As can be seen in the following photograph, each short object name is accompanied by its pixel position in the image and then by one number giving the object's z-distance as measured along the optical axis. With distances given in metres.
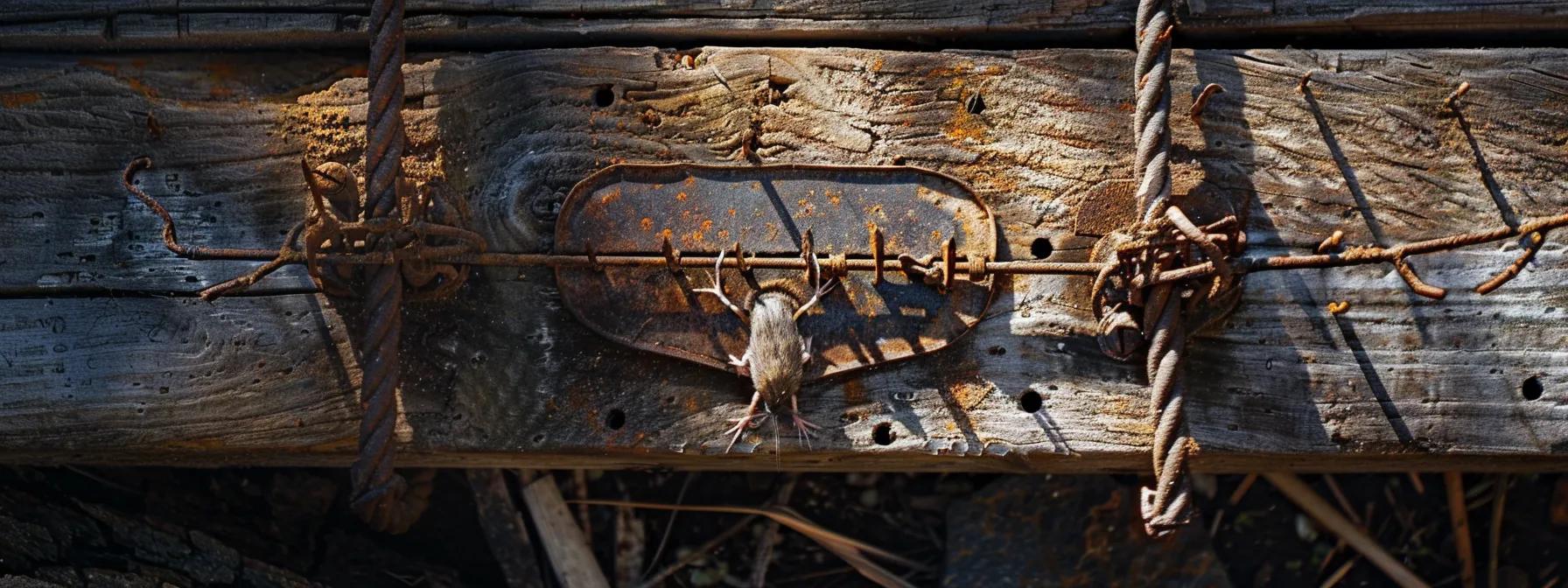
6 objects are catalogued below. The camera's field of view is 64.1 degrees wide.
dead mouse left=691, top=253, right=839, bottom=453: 2.39
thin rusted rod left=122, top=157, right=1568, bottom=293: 2.26
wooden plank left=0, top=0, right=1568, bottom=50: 2.62
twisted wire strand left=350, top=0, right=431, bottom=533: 2.39
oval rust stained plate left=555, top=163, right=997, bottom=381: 2.53
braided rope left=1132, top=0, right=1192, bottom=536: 2.35
